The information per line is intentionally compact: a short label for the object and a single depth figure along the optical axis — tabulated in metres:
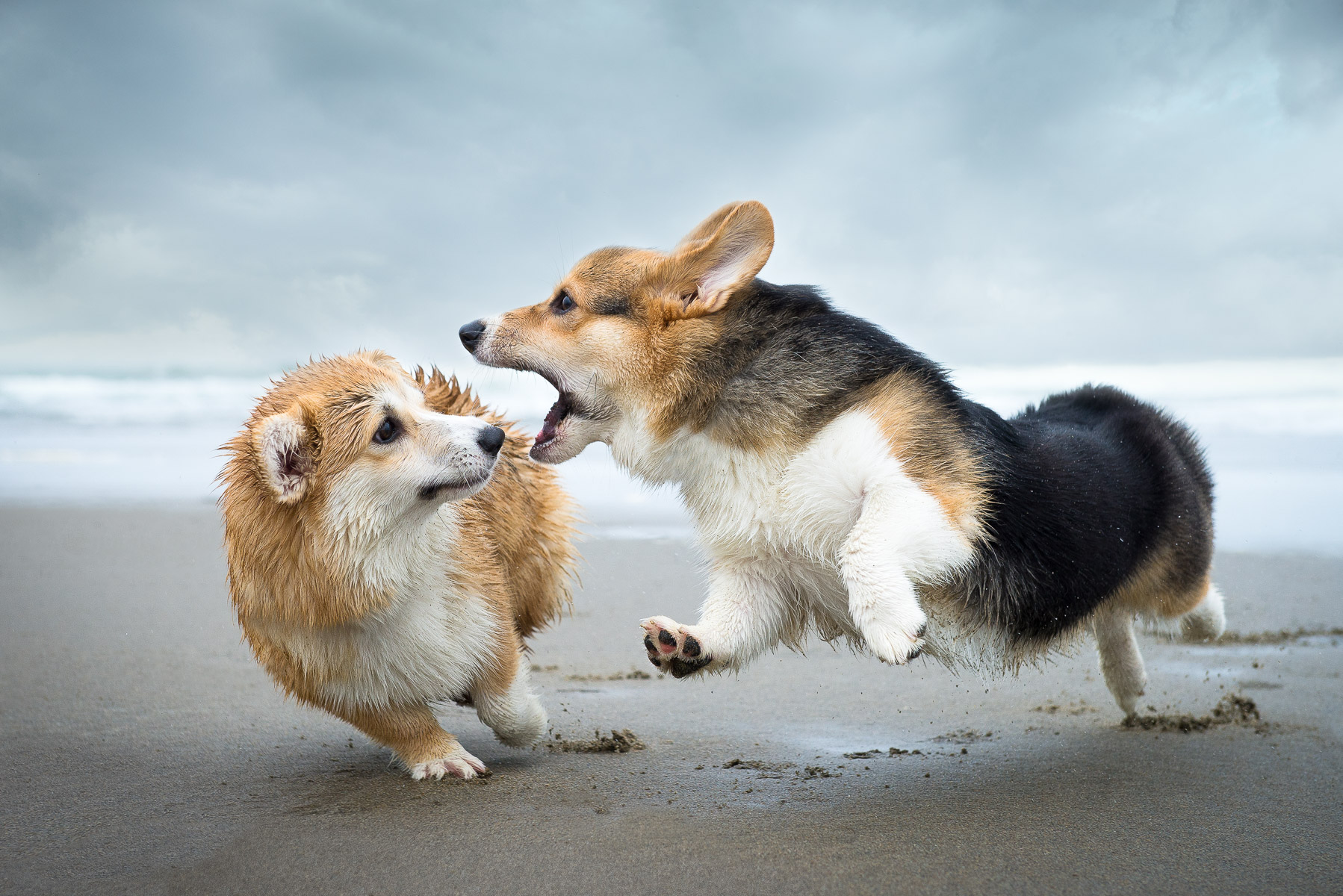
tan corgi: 3.52
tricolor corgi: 3.26
